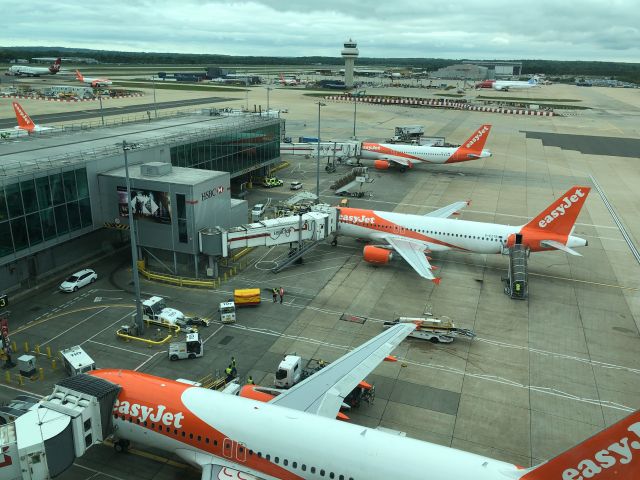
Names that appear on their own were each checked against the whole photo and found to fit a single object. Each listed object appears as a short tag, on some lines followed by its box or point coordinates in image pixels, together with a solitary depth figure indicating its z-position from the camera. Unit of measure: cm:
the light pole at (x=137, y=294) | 3509
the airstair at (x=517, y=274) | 4353
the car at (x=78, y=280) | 4269
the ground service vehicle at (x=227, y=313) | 3828
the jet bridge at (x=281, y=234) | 4547
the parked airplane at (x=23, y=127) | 7944
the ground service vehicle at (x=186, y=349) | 3338
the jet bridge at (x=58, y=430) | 1888
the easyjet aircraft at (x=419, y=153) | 8994
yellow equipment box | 4094
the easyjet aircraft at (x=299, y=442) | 1648
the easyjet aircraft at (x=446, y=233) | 4625
